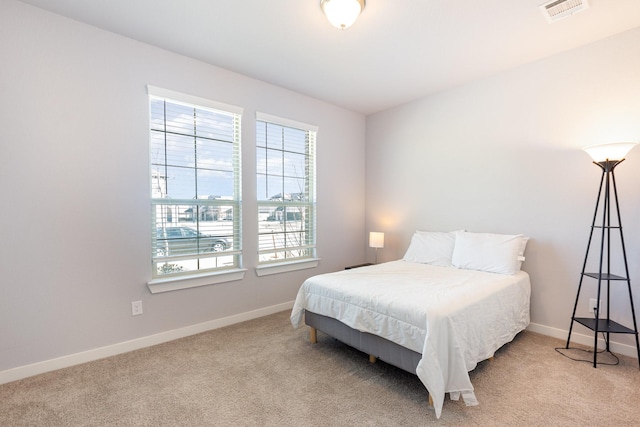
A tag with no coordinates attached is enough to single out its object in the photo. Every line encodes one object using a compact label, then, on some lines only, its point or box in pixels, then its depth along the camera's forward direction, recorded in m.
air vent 2.06
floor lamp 2.25
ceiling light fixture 1.94
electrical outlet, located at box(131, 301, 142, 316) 2.58
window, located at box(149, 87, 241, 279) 2.75
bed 1.78
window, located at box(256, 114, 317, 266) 3.45
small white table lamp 4.04
